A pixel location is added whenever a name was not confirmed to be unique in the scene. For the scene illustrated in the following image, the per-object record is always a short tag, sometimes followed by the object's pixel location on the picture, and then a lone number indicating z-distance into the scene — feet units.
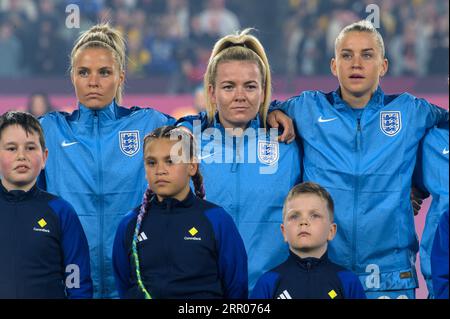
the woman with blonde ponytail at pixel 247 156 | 31.22
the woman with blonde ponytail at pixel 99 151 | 31.96
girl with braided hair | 28.48
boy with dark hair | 28.81
